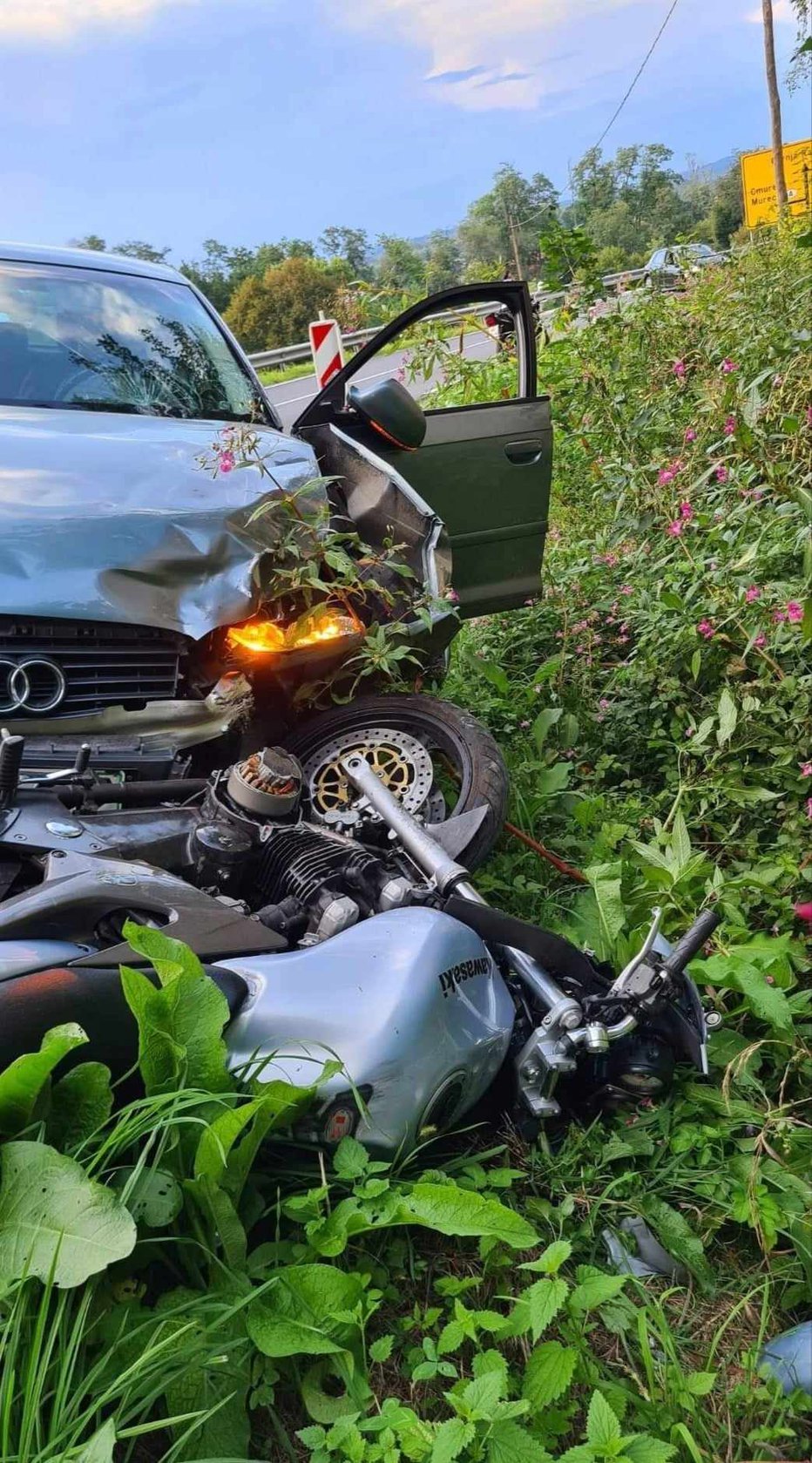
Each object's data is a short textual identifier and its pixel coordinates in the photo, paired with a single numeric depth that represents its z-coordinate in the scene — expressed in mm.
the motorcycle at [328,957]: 1730
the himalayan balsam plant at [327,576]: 2672
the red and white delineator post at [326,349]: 7090
